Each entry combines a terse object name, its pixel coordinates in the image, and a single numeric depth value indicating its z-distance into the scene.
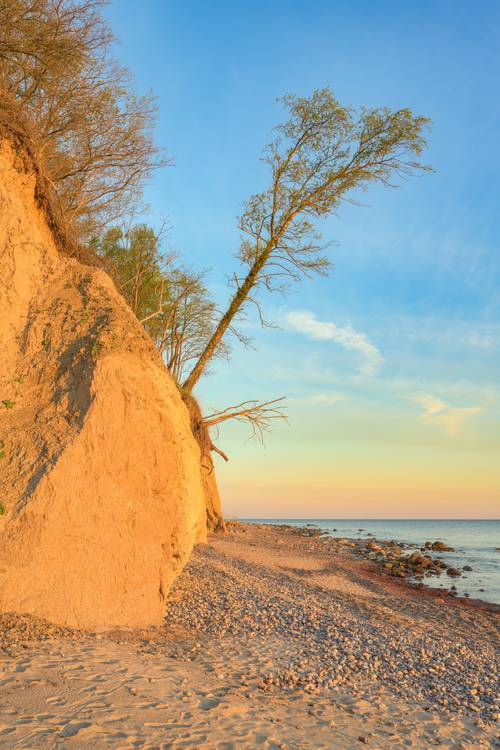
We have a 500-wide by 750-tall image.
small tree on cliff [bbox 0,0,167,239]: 14.92
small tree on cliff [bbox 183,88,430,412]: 22.28
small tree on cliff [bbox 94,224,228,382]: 25.75
